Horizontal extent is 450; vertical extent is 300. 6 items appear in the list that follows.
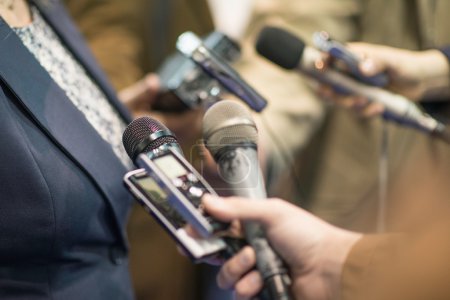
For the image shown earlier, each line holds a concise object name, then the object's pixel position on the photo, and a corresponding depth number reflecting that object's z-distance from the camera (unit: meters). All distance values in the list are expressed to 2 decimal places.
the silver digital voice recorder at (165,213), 1.13
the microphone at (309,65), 1.47
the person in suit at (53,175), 1.17
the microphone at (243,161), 1.16
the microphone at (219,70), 1.32
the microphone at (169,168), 1.11
